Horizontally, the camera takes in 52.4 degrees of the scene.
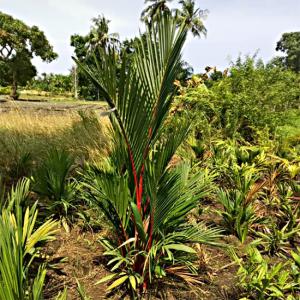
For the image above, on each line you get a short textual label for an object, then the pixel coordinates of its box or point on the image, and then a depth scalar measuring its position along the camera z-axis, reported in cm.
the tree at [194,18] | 3706
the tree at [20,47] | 2261
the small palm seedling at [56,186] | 284
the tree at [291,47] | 4072
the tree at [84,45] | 3559
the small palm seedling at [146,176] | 172
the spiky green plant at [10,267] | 113
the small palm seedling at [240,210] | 274
